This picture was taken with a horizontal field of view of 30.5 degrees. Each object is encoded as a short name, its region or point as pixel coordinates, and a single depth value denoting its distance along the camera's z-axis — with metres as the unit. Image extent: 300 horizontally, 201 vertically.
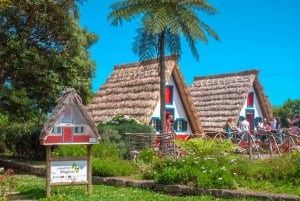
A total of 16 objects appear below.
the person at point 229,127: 25.53
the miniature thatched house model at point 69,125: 12.23
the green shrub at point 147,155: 17.83
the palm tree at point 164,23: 21.95
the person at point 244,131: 21.67
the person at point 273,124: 30.08
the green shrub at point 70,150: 18.25
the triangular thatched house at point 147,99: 29.09
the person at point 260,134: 21.99
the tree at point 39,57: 19.84
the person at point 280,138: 21.72
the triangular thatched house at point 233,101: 35.75
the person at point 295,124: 24.55
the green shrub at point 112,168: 15.65
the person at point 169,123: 27.62
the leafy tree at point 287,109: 74.50
